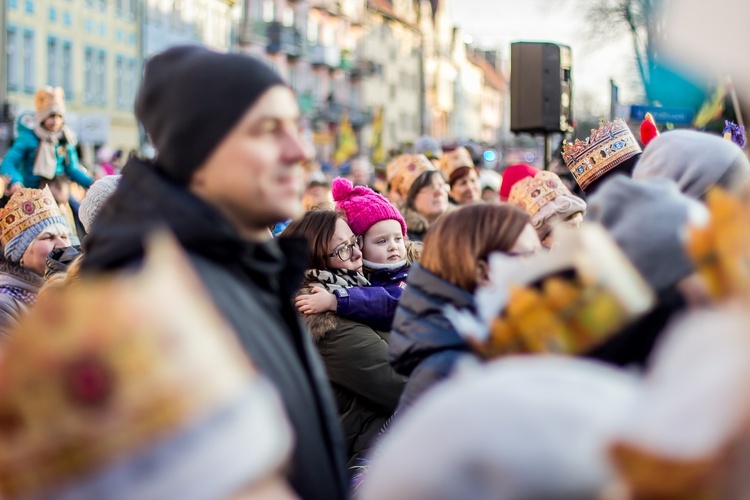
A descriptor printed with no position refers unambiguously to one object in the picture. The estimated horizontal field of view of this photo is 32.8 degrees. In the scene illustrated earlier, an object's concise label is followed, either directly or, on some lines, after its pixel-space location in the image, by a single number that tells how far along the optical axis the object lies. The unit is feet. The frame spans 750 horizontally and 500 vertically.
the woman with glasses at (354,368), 17.17
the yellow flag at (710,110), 31.42
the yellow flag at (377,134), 121.39
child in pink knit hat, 19.90
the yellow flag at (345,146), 116.19
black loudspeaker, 39.34
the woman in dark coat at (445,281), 10.05
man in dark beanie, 8.14
